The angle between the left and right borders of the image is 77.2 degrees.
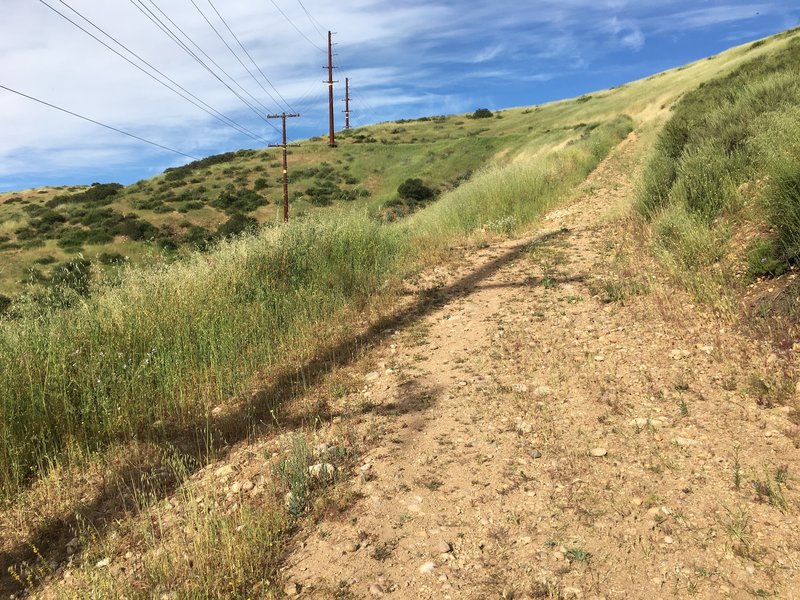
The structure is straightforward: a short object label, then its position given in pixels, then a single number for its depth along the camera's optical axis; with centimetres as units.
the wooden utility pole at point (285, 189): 3484
